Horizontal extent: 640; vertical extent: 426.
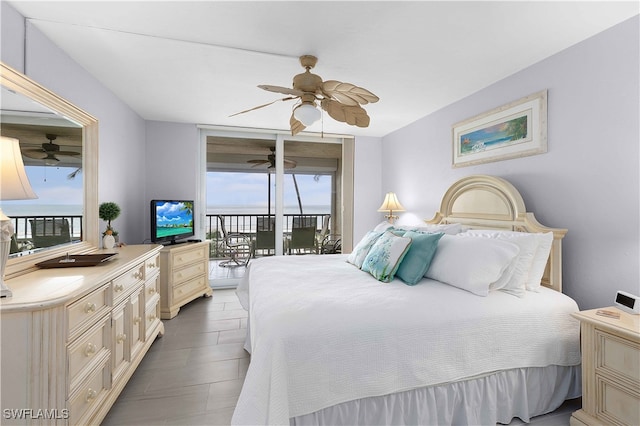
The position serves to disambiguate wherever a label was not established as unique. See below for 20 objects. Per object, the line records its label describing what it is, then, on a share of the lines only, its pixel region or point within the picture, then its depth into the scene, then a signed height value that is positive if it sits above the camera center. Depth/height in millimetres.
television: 3512 -128
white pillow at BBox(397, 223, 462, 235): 2627 -157
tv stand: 3301 -790
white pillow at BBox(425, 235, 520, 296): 1844 -334
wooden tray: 1799 -328
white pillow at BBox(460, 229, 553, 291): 2000 -327
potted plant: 2598 -52
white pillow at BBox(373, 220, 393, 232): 2973 -161
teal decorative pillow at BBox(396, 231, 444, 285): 2044 -332
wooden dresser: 1219 -641
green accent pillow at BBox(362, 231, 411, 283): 2092 -339
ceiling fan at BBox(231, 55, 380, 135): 2100 +860
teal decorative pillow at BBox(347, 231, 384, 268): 2539 -338
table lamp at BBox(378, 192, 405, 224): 4117 +94
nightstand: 1430 -811
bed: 1317 -649
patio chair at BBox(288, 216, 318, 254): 4902 -383
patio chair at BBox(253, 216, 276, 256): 4828 -394
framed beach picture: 2363 +729
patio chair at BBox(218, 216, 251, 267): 5375 -679
